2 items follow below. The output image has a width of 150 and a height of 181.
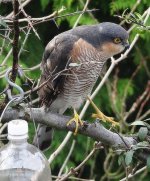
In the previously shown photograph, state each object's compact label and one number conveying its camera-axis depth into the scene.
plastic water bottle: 4.19
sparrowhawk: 6.88
